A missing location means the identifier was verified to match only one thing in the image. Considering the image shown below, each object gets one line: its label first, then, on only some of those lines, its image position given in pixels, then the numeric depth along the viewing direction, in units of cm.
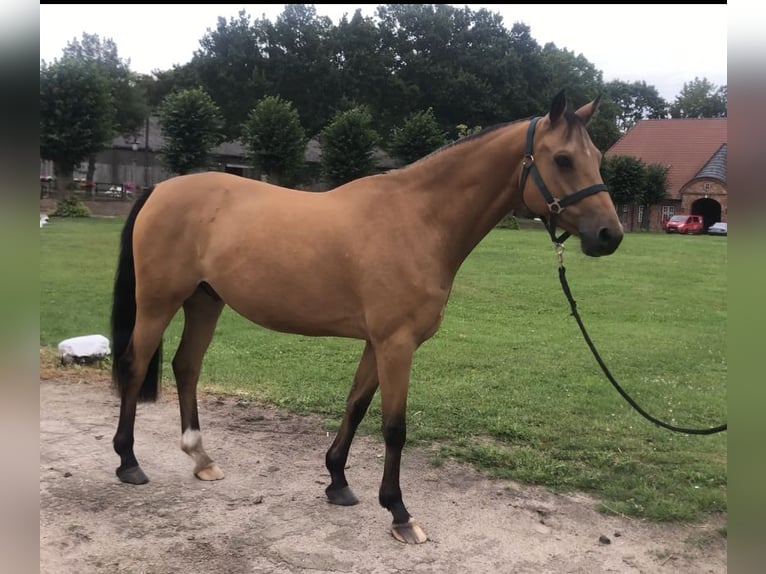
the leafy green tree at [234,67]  4844
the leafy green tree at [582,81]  5056
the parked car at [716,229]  3605
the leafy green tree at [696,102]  6994
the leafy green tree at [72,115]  3033
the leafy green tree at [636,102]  7214
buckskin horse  315
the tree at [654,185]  3816
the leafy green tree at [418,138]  3334
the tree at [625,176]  3681
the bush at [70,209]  2775
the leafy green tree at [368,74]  4956
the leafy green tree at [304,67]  4956
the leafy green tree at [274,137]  3394
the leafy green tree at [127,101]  4669
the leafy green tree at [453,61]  4853
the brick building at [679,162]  3881
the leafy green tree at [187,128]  3152
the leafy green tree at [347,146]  3312
